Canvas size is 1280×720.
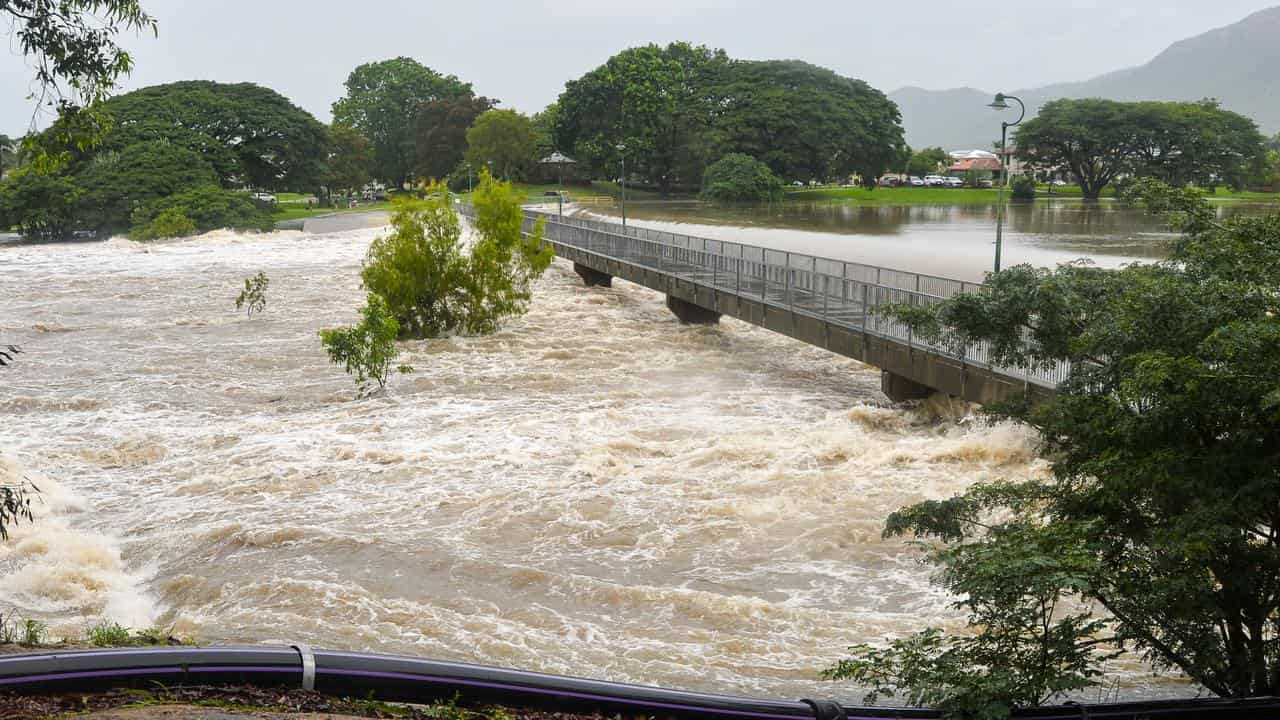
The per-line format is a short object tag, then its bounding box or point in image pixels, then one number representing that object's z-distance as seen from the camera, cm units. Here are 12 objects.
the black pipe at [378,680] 645
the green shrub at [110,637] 947
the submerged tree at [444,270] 3438
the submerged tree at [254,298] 4184
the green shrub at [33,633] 943
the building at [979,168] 12431
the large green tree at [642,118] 10356
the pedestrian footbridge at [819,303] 2003
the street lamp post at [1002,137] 2386
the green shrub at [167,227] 7712
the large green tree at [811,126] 9544
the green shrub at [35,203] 7844
